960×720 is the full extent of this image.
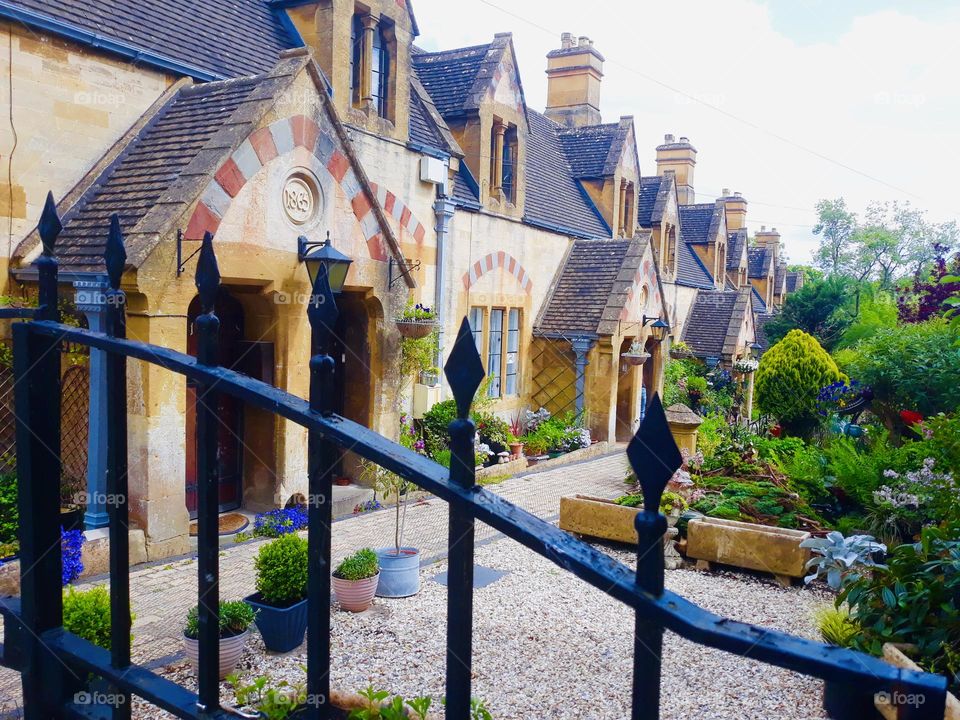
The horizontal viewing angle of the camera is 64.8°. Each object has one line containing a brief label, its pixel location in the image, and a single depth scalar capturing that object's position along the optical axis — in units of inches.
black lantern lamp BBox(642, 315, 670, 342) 775.1
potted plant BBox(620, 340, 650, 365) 717.9
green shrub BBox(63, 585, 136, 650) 196.1
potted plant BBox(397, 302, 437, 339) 445.1
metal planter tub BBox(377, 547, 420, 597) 289.4
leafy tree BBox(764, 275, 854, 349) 1022.4
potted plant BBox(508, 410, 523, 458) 682.4
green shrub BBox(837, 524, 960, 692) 190.7
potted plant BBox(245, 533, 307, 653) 235.1
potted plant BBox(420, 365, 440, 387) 481.4
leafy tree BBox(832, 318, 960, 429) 450.9
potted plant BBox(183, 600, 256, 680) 215.9
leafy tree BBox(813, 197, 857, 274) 2409.0
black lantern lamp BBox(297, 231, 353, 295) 346.3
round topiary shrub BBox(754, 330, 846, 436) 590.9
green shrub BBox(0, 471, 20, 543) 282.0
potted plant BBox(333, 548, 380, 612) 270.7
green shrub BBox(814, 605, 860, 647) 227.7
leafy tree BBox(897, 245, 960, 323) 567.5
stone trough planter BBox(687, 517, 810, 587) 316.5
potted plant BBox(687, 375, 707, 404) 881.5
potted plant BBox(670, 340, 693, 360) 1032.8
